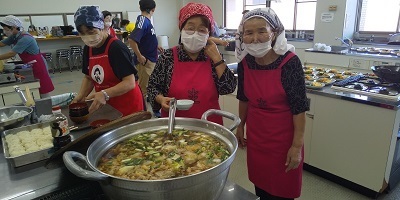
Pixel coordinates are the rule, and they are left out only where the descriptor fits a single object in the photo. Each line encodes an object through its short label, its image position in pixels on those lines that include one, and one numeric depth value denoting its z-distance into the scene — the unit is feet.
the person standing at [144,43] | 10.77
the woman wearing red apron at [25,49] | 9.78
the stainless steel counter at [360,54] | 10.94
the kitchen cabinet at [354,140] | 6.21
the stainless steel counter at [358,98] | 5.95
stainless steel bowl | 4.04
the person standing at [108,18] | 12.32
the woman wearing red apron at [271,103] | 4.22
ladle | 3.38
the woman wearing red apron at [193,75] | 4.63
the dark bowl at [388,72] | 6.83
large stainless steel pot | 2.02
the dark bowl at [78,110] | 4.30
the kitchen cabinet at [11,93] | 8.63
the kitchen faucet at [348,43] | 13.92
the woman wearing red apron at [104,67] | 4.93
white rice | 3.30
